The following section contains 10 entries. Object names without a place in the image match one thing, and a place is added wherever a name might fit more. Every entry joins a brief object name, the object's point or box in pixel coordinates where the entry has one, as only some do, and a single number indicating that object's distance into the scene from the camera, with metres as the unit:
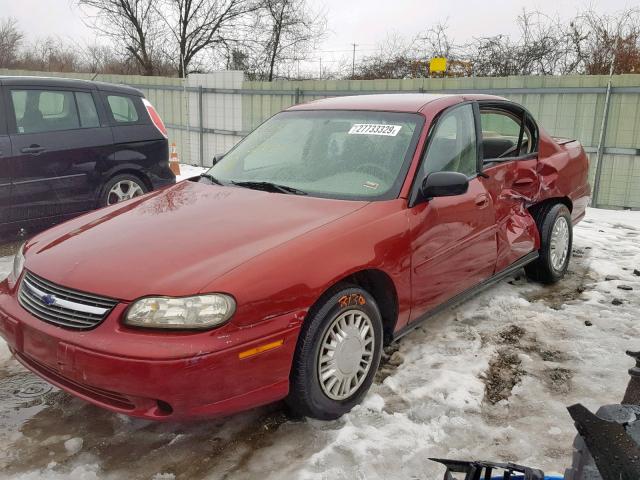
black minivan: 5.51
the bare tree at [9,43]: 40.00
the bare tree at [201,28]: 25.72
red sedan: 2.31
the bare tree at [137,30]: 25.36
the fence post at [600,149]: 8.38
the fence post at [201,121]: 12.83
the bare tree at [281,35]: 24.14
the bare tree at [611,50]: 12.52
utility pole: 21.17
